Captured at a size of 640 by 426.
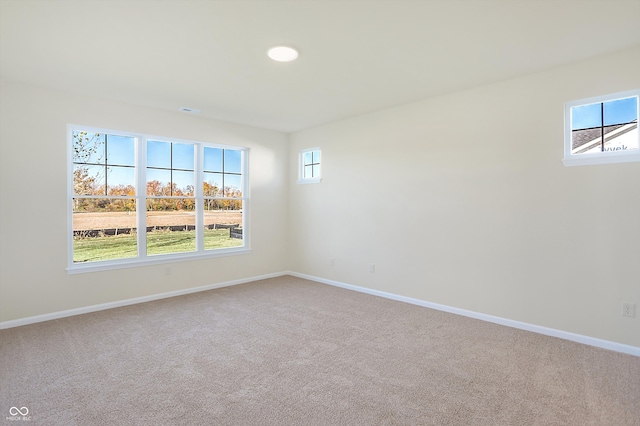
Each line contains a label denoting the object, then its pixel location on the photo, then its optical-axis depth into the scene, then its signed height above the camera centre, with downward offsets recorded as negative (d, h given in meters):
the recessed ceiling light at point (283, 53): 2.81 +1.36
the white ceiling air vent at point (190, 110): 4.50 +1.38
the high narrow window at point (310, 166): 5.69 +0.78
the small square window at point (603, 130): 2.91 +0.74
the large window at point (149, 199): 4.10 +0.15
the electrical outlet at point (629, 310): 2.87 -0.85
